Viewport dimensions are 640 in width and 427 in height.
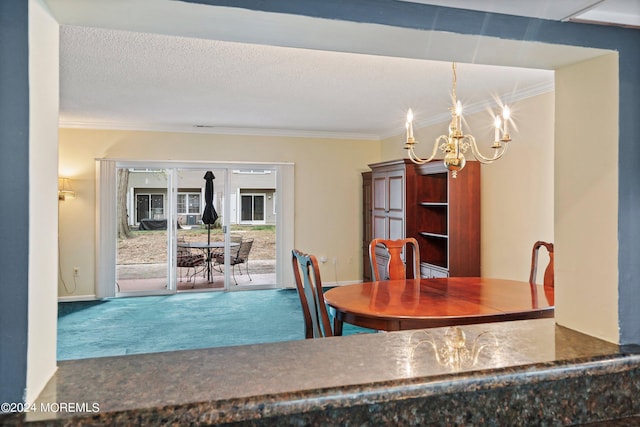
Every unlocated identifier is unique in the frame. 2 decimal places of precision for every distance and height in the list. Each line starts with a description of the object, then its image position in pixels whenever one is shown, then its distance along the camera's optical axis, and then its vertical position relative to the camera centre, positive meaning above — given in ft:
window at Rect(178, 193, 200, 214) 23.04 +0.56
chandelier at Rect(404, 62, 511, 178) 9.70 +1.64
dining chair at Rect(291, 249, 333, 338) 8.32 -1.60
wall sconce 20.33 +1.05
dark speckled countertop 2.90 -1.15
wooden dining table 7.95 -1.67
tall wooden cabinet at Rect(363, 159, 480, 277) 16.26 +0.15
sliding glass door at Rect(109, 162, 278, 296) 22.34 -0.57
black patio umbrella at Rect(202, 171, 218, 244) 23.24 +0.47
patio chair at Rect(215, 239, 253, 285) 23.76 -2.06
